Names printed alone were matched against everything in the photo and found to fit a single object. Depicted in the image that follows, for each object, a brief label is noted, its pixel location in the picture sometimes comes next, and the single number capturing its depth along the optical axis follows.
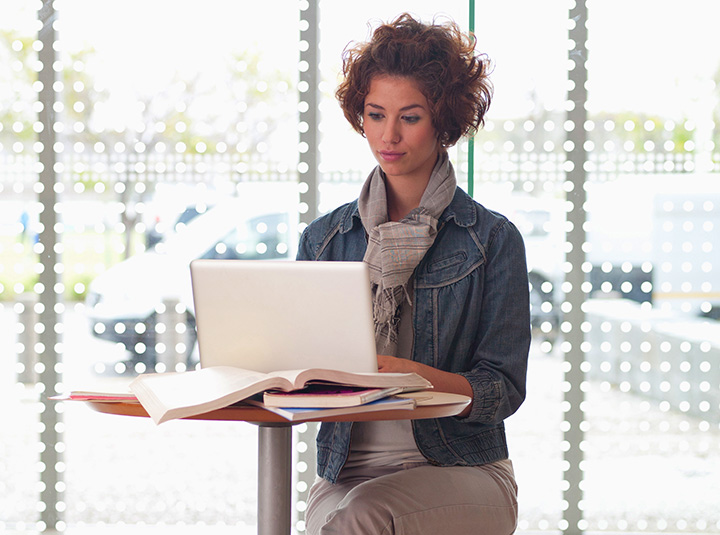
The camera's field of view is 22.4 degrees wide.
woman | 3.21
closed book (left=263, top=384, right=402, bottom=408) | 2.80
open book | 2.80
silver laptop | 2.95
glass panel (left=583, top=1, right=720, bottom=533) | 4.07
